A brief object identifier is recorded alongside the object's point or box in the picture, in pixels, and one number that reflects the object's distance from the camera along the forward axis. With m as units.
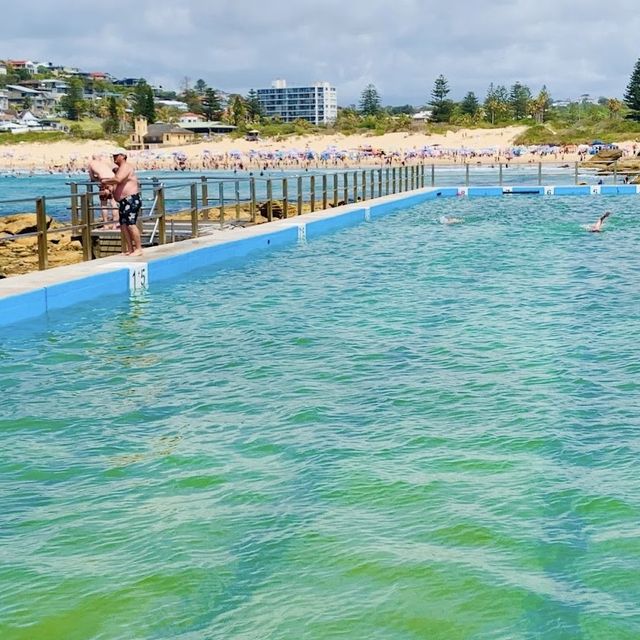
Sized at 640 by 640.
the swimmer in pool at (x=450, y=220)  21.47
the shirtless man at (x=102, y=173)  14.73
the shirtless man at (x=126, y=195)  12.91
